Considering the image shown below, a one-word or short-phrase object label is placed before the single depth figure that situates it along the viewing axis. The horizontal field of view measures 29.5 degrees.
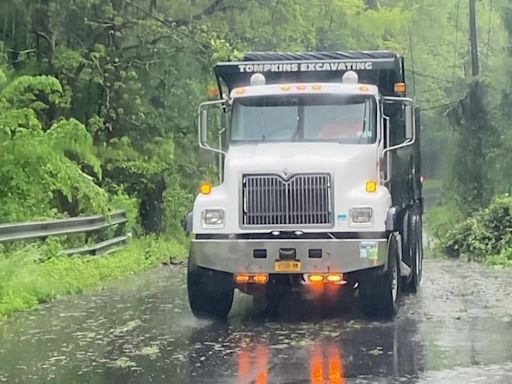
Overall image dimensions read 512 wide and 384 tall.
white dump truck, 11.44
